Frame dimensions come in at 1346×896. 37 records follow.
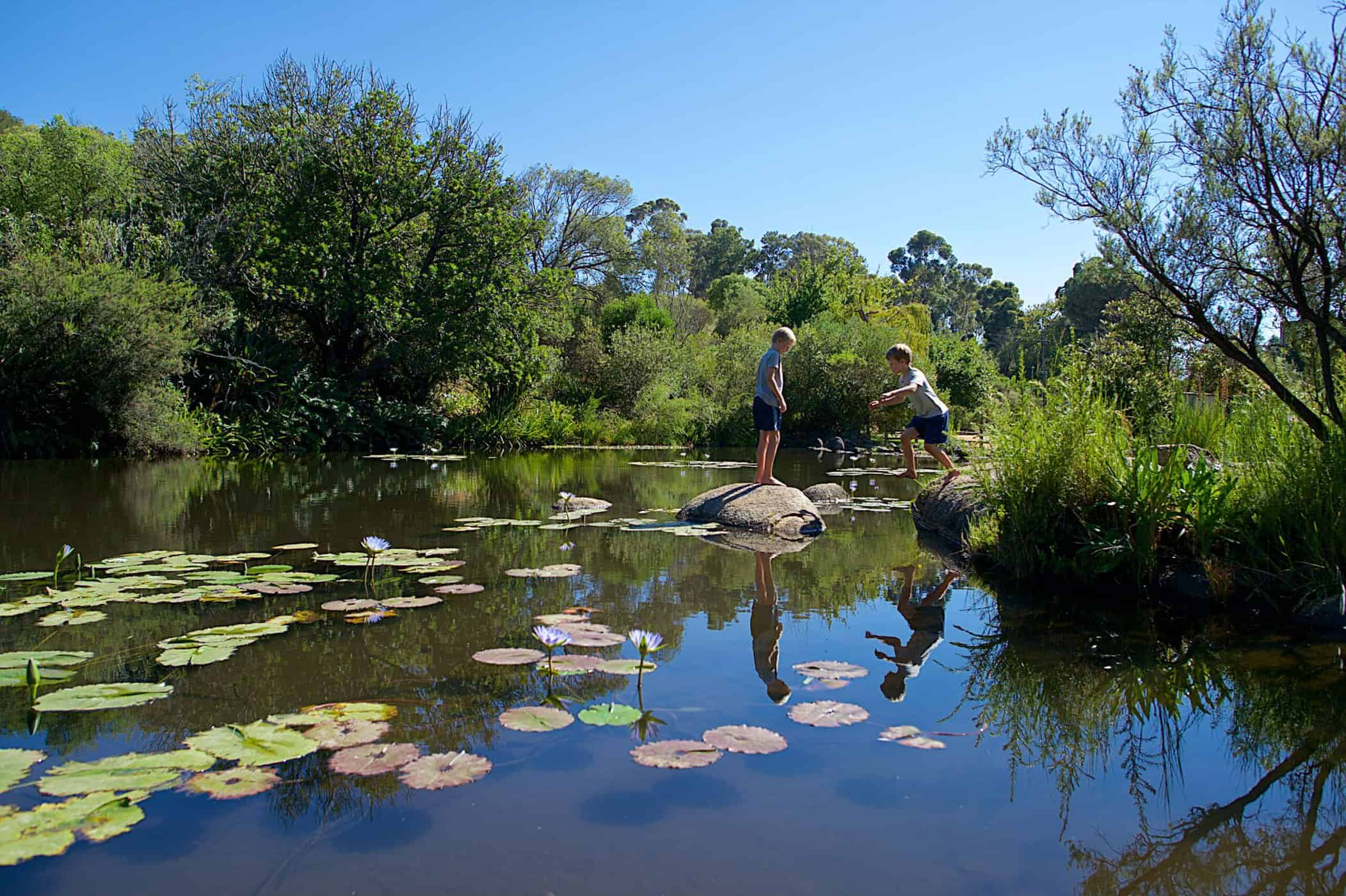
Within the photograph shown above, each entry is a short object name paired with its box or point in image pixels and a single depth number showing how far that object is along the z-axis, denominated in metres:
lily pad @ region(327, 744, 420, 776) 2.79
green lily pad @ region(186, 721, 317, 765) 2.84
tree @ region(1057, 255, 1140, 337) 47.47
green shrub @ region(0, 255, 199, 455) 13.40
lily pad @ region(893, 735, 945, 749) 3.19
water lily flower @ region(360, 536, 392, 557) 5.33
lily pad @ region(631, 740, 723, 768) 2.93
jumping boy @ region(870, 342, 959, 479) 9.32
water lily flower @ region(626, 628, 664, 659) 3.49
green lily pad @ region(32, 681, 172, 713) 3.20
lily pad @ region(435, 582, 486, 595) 5.31
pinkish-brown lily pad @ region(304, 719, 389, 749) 2.98
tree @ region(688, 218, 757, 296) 75.69
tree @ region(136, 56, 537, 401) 18.34
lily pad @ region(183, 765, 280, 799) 2.63
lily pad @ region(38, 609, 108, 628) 4.37
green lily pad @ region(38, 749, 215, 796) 2.59
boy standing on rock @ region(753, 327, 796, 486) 8.77
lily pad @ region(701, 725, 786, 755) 3.04
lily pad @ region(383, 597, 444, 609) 4.92
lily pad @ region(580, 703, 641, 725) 3.28
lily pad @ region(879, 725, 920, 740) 3.25
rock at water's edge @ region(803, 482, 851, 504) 10.62
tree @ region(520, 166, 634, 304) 36.47
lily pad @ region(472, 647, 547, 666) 3.86
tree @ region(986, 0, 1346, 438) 5.54
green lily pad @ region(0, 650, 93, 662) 3.67
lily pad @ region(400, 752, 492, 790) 2.72
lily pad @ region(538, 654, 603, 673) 3.84
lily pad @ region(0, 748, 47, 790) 2.61
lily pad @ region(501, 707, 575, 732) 3.21
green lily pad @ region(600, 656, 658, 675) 3.86
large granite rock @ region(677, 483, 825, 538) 8.41
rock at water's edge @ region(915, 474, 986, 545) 7.67
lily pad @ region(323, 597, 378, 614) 4.79
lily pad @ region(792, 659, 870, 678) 3.93
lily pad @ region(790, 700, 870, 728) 3.35
